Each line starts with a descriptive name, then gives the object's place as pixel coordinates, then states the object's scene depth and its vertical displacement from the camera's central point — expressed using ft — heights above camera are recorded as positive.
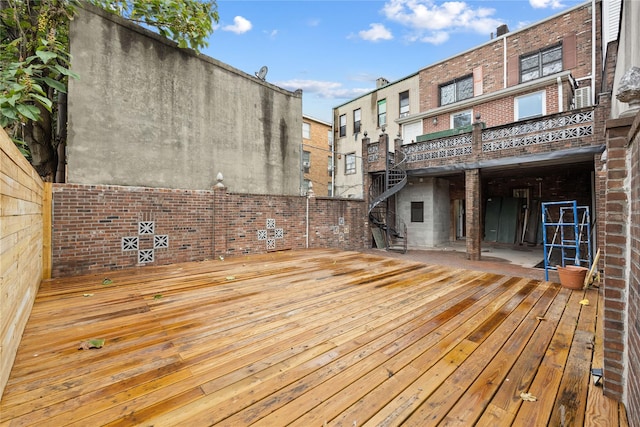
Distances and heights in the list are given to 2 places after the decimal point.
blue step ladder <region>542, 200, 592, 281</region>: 29.93 -1.92
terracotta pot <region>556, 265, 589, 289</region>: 13.93 -3.28
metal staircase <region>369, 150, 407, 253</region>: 33.81 +1.18
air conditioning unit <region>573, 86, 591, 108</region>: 29.71 +13.09
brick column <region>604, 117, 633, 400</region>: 5.42 -0.91
